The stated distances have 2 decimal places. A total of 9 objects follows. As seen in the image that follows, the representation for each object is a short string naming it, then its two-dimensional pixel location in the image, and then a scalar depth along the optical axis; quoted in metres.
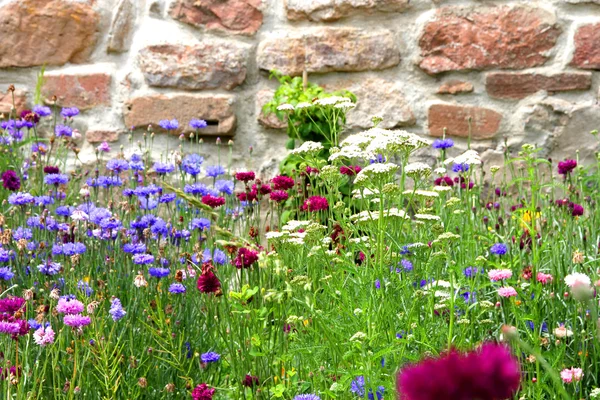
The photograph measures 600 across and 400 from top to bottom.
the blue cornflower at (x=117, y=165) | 3.10
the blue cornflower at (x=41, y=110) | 3.69
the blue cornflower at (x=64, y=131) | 3.50
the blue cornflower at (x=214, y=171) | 3.13
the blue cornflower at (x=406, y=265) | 2.12
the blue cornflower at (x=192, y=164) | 3.15
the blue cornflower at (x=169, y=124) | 3.50
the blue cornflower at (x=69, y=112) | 3.67
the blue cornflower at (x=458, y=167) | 2.76
